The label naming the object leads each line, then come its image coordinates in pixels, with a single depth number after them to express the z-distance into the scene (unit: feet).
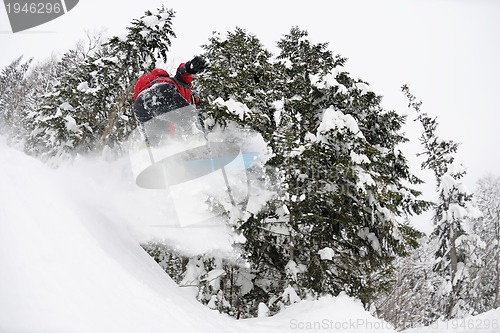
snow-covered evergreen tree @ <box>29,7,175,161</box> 37.76
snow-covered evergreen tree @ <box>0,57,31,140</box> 105.29
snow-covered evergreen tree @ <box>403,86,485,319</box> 45.03
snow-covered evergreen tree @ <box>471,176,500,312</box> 68.64
